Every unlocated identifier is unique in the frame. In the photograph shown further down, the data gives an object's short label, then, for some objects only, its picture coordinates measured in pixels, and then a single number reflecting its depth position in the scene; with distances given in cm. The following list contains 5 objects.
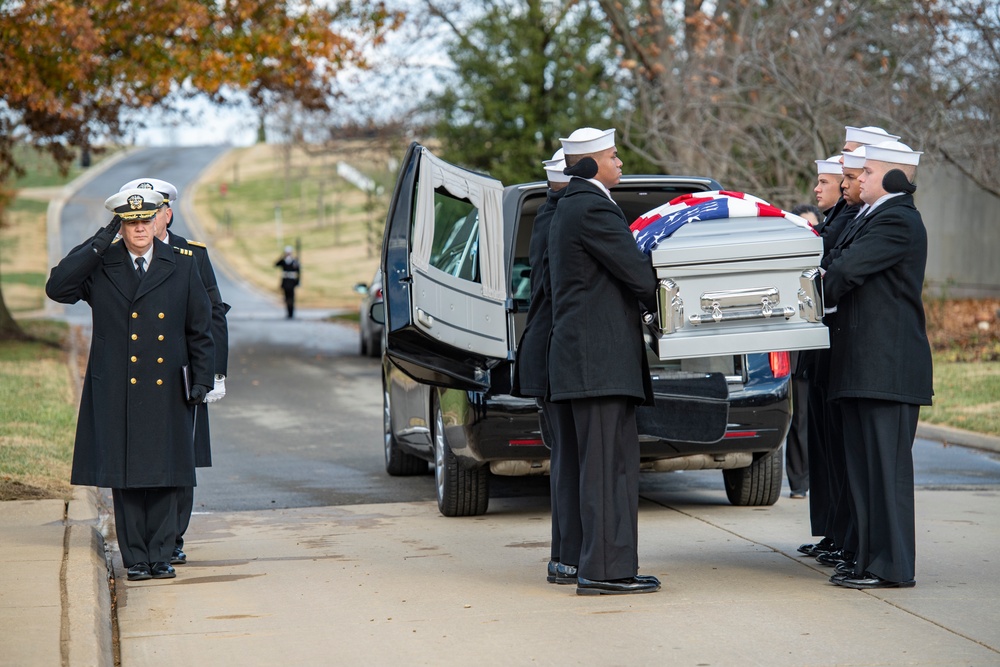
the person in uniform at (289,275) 6750
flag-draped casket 1212
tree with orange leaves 3528
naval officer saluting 1337
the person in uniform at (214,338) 1403
